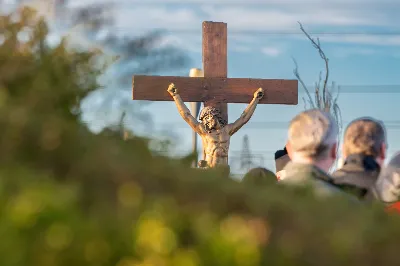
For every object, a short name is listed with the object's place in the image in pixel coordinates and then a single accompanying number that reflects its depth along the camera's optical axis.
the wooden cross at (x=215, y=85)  20.55
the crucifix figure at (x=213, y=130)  18.78
